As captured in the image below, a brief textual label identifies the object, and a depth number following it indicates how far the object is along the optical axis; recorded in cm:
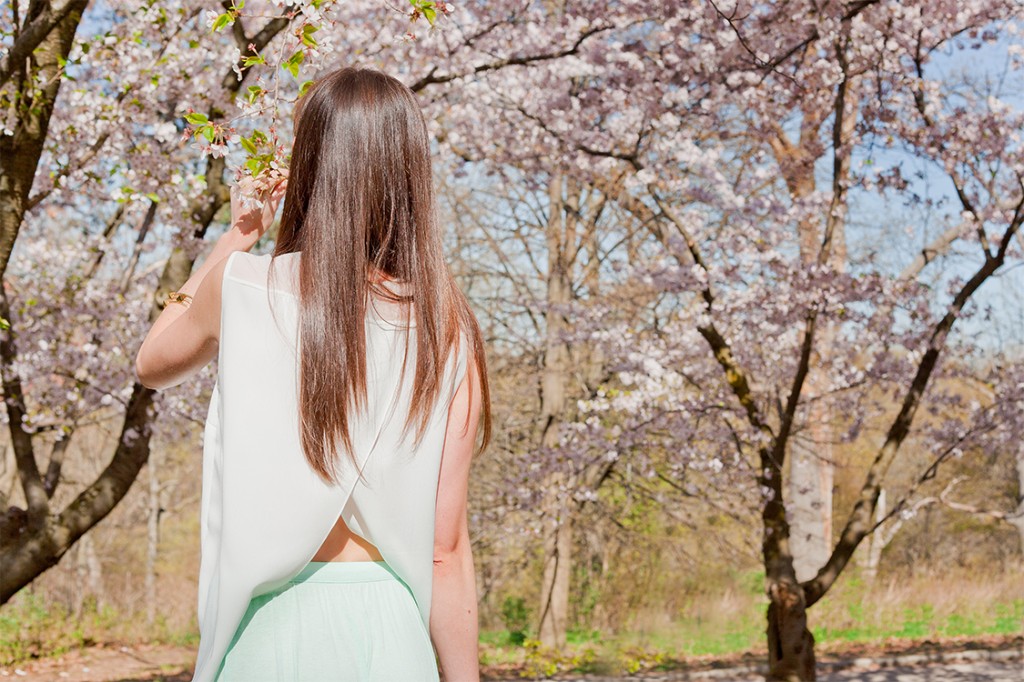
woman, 142
